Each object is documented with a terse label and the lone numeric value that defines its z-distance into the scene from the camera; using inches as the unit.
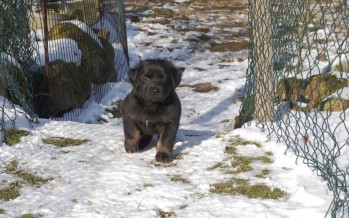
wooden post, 193.2
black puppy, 179.2
